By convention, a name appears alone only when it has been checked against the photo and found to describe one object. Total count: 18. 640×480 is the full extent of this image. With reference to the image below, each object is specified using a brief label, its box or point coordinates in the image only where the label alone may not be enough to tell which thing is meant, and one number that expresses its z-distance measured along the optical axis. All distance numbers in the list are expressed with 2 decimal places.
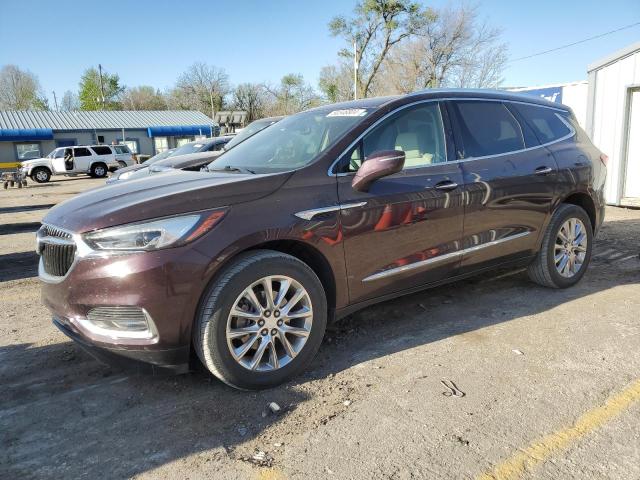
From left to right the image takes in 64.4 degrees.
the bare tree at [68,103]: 70.38
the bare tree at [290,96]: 60.00
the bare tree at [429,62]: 37.62
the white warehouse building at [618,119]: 9.74
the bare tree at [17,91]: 66.19
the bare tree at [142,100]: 68.56
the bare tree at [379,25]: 35.03
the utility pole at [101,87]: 63.75
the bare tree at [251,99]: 62.66
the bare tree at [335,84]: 43.75
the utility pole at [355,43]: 35.06
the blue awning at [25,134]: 38.32
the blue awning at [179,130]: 44.78
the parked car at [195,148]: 12.01
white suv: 27.67
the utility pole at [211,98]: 63.29
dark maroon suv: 2.71
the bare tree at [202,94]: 64.75
